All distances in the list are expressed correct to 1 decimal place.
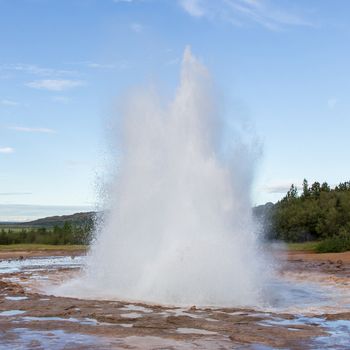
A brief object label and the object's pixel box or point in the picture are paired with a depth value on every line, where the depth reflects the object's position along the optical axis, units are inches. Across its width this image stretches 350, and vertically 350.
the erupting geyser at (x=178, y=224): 661.3
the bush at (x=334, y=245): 1758.1
